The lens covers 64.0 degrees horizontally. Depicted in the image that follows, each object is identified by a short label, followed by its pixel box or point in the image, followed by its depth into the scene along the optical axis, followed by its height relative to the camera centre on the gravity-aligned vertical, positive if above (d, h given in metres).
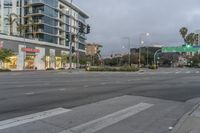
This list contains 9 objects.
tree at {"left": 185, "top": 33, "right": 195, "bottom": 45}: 60.77 +10.42
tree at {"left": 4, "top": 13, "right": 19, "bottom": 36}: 38.32 +11.56
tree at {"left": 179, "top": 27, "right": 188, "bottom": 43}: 60.06 +12.60
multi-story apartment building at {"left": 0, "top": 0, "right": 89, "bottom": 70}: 37.53 +9.85
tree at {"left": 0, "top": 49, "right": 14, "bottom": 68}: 30.91 +2.16
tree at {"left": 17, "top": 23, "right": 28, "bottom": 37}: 40.93 +9.66
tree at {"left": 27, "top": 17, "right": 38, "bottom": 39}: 43.17 +10.90
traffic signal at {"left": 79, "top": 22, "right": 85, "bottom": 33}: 21.49 +4.96
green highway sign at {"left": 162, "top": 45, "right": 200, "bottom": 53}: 44.99 +4.89
